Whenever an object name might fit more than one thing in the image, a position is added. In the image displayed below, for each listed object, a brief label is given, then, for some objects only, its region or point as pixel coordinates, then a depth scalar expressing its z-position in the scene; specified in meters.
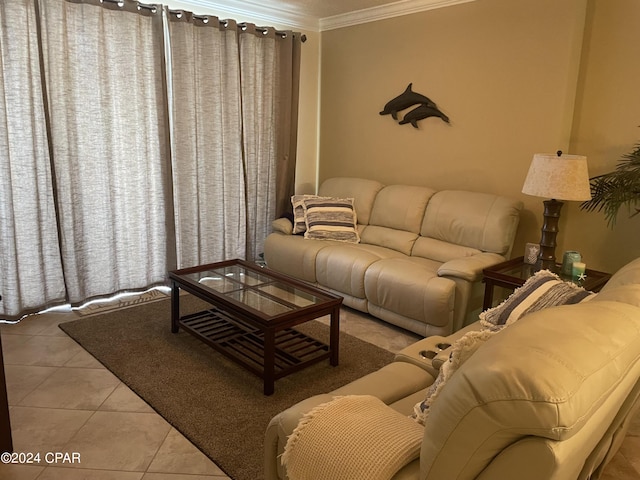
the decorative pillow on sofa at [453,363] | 1.40
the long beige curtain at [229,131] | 4.13
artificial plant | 2.94
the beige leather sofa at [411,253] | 3.24
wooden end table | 3.00
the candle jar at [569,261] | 3.09
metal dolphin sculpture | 4.20
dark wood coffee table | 2.67
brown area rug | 2.26
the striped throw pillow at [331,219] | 4.28
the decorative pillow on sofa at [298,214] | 4.39
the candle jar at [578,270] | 3.04
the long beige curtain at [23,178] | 3.20
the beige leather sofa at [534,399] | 0.94
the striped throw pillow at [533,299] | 2.04
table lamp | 2.91
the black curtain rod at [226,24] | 3.94
